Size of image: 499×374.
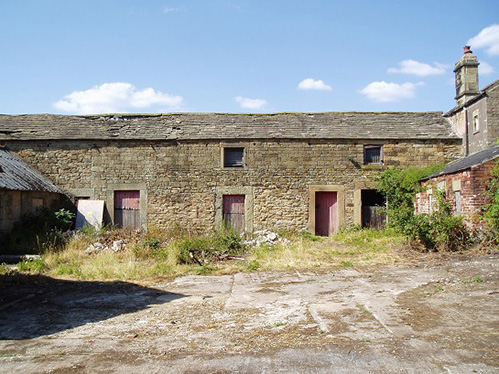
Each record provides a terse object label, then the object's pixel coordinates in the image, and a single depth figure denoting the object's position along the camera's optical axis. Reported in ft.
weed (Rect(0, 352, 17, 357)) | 15.33
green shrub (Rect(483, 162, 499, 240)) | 36.42
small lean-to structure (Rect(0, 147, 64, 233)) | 45.01
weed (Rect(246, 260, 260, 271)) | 33.96
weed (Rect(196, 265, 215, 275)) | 32.96
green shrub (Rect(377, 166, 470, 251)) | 37.83
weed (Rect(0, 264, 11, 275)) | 32.24
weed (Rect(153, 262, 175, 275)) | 33.04
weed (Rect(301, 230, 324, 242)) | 50.45
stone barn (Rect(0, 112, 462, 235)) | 54.08
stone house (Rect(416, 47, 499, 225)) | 38.34
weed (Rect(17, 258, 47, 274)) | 33.68
